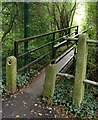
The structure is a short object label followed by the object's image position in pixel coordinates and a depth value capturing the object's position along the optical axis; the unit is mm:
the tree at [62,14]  5106
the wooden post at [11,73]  1992
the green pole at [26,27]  2645
